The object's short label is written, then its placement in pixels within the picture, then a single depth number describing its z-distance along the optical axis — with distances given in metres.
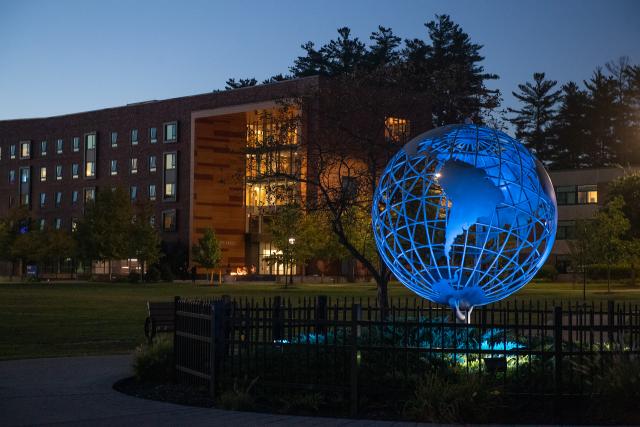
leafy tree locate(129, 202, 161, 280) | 76.00
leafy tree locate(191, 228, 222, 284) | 80.25
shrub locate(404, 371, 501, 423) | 10.78
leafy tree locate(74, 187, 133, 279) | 76.00
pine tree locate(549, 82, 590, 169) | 102.12
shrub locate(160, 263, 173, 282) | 80.12
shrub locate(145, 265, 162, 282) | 78.69
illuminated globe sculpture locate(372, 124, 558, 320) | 13.70
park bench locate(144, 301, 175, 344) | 18.83
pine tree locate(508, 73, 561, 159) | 104.38
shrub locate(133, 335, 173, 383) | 14.05
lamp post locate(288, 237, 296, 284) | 69.93
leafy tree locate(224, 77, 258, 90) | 113.19
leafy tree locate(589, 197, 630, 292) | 58.16
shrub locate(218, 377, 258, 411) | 11.65
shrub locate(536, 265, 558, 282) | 79.12
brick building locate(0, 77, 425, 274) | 86.19
